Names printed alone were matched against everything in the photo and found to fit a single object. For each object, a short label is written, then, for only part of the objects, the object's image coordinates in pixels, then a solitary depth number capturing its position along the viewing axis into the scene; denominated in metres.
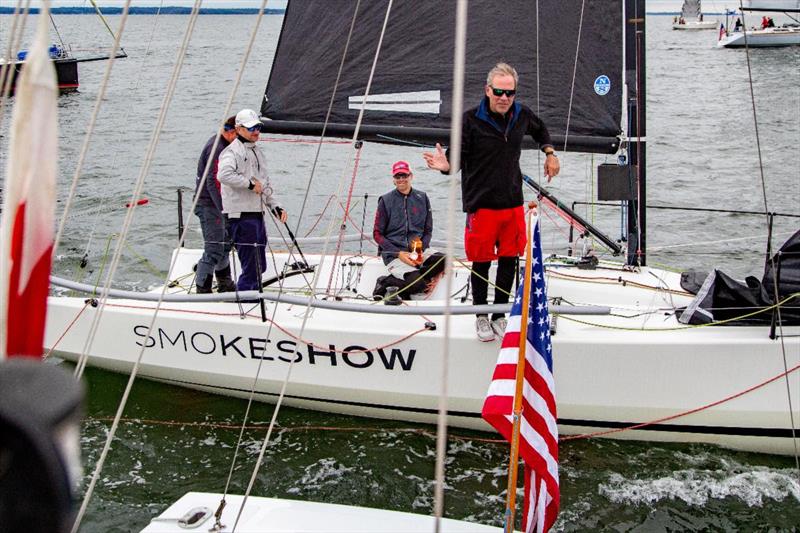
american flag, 3.85
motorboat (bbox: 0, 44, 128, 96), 31.66
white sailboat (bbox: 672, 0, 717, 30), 86.62
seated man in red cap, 6.60
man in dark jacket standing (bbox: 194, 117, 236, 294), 6.50
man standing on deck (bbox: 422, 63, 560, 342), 5.04
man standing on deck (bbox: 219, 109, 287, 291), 5.99
